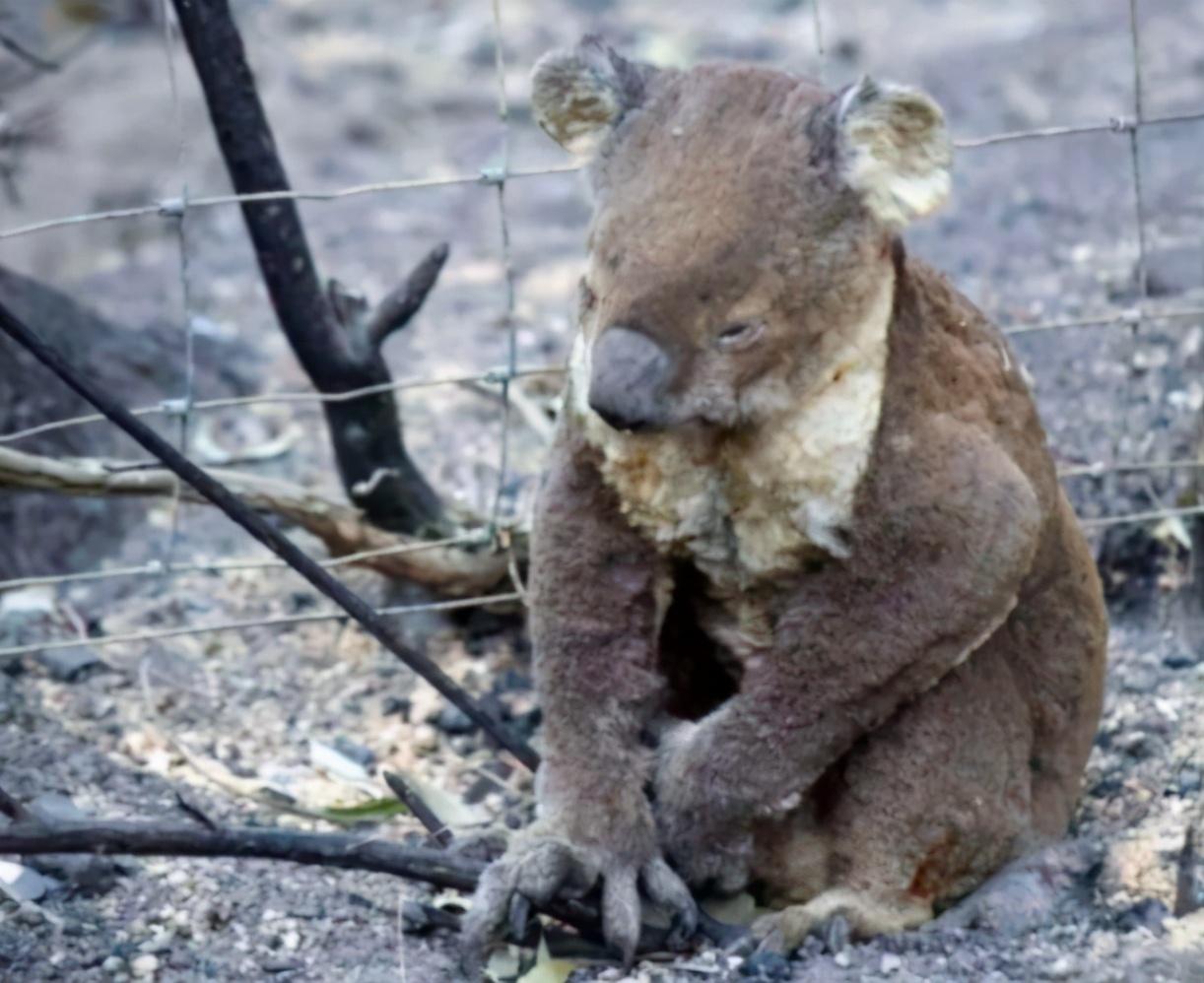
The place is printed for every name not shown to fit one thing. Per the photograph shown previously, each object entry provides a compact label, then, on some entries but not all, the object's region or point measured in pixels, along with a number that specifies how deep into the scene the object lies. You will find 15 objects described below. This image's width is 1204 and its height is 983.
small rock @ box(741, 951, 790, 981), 6.09
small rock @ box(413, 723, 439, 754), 8.22
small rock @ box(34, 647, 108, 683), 8.32
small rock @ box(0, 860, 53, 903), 6.44
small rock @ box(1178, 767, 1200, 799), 7.35
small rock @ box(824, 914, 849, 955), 6.23
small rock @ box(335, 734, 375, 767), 8.04
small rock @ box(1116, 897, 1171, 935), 6.45
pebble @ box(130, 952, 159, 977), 6.14
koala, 5.34
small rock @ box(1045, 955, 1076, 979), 6.02
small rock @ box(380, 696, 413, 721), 8.45
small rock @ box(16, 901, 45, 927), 6.30
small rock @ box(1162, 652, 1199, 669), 8.35
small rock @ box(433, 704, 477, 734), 8.34
